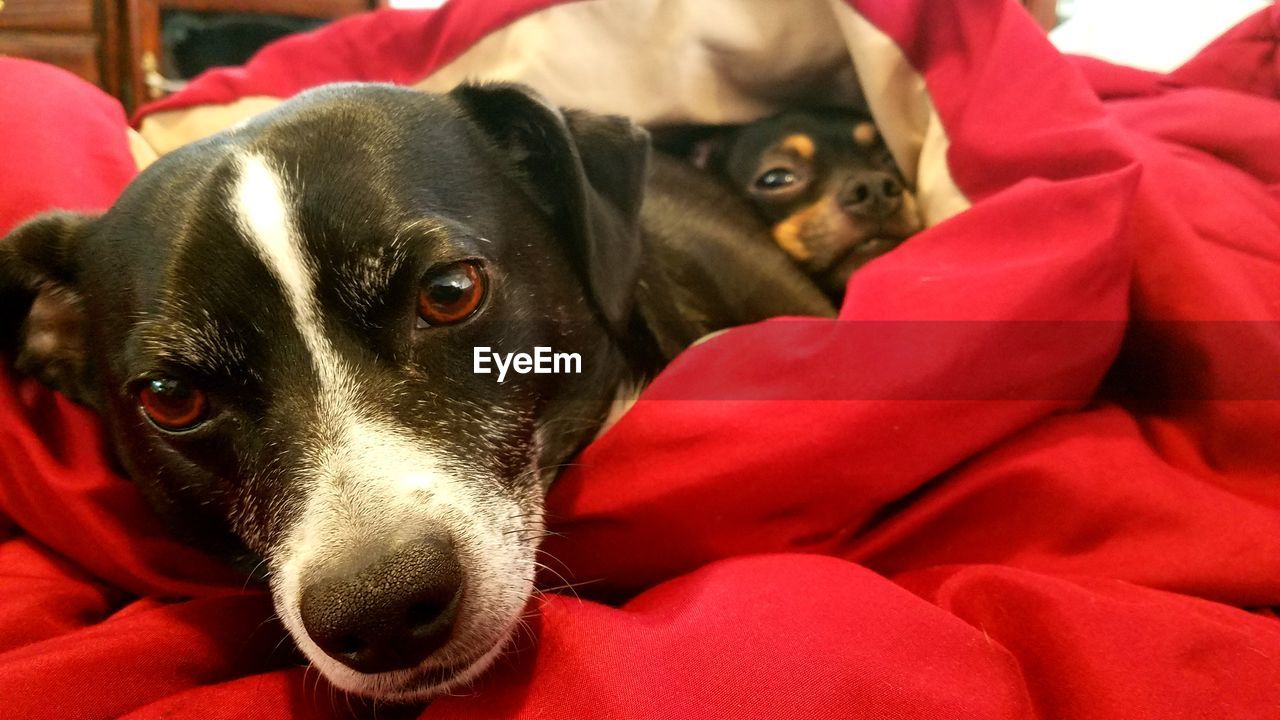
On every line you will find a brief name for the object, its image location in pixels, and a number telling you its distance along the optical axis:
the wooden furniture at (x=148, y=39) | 0.69
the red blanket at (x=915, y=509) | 0.17
